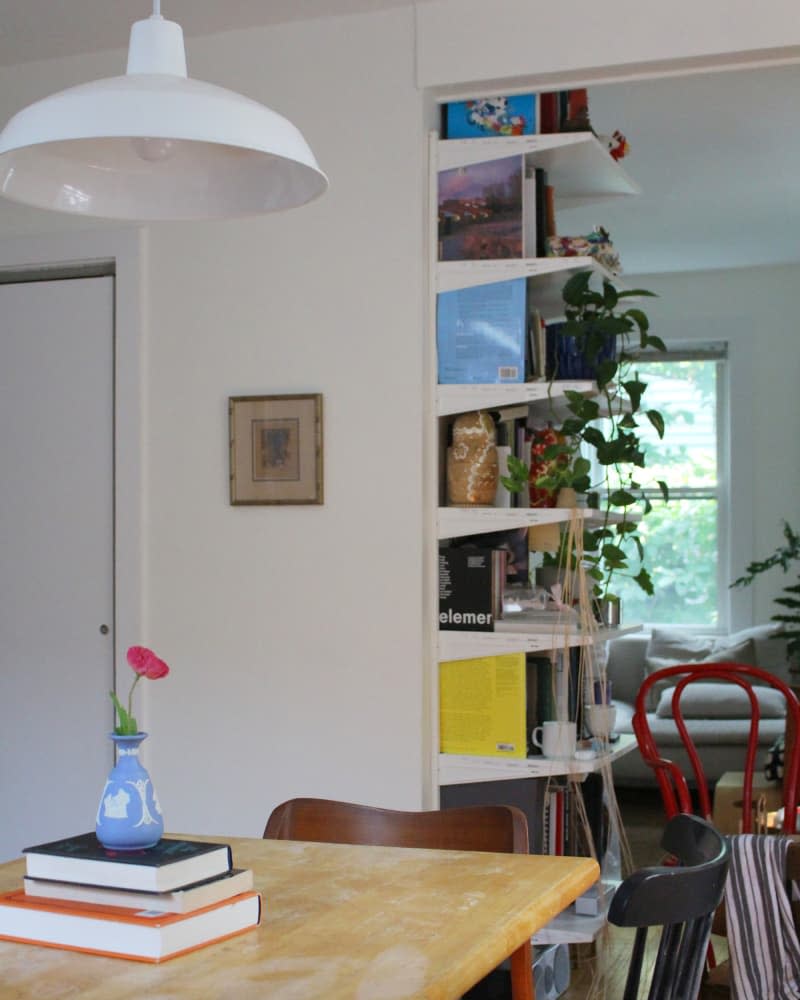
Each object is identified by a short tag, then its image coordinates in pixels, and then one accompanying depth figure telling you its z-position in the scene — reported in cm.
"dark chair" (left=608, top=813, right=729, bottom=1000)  139
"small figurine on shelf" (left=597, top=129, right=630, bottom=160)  426
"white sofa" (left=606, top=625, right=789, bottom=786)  651
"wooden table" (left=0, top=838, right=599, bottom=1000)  142
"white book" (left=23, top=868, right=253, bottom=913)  158
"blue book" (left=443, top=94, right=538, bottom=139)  389
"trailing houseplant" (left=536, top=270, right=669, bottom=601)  376
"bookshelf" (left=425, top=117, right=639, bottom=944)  372
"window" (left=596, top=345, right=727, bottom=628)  788
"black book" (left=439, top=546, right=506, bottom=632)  379
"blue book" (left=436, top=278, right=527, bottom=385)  380
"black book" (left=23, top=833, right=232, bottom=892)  158
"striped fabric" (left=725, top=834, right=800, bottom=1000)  265
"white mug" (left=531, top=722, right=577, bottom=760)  372
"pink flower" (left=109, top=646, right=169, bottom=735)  171
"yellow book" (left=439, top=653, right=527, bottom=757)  378
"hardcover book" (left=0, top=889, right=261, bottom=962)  153
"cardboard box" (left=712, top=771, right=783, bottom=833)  465
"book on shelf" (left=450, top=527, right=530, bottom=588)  394
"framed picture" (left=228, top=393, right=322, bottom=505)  394
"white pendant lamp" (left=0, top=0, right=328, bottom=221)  161
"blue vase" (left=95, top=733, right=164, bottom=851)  166
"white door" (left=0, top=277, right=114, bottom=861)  423
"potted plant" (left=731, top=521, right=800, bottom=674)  694
